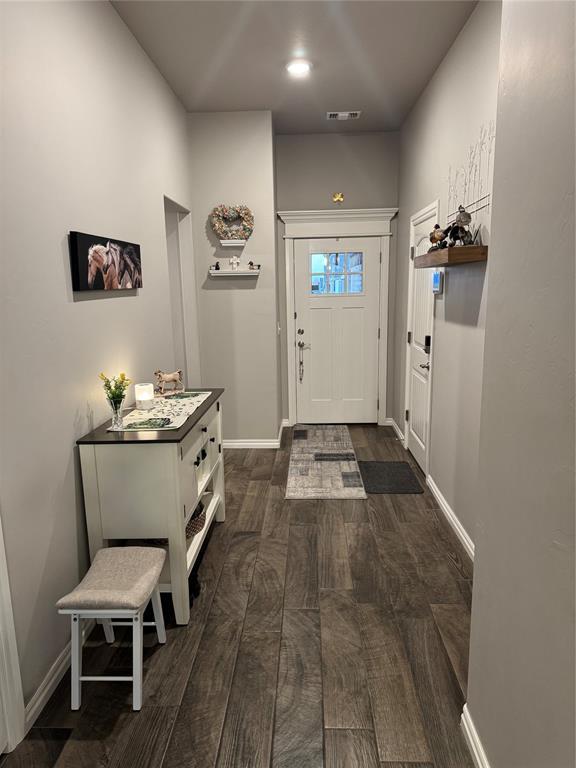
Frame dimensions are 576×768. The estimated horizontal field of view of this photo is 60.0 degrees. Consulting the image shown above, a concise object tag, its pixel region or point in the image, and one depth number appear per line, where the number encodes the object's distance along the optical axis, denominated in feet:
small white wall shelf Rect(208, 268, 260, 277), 14.17
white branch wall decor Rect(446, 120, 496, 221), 8.12
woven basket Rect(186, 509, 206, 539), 8.20
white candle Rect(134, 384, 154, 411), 8.59
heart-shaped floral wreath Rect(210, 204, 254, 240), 13.88
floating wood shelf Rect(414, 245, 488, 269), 8.14
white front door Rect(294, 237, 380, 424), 16.62
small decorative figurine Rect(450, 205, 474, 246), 8.78
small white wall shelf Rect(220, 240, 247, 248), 13.98
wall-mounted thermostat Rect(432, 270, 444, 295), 10.81
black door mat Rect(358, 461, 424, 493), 12.15
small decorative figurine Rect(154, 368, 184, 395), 9.68
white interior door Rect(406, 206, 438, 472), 12.36
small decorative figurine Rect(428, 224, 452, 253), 9.28
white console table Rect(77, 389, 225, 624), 6.88
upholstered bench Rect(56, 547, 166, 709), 5.58
